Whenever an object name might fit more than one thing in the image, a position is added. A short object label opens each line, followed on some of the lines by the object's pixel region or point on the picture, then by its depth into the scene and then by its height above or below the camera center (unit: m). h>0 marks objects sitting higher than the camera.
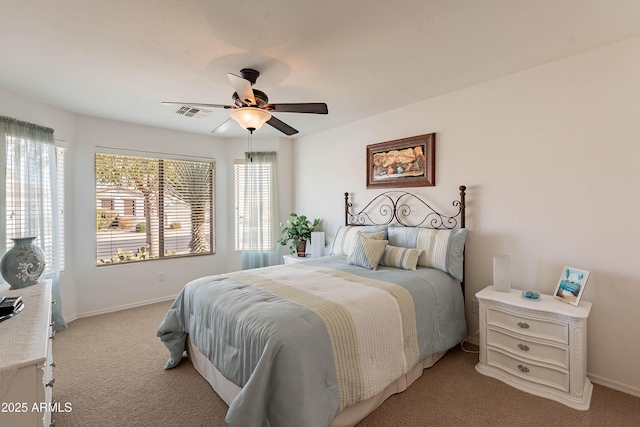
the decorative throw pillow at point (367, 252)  3.03 -0.44
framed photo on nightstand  2.21 -0.59
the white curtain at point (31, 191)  2.96 +0.23
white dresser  1.17 -0.67
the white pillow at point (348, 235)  3.46 -0.30
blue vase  2.37 -0.42
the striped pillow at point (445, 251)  2.84 -0.41
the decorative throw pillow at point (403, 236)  3.17 -0.29
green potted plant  4.63 -0.34
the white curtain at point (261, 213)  5.03 -0.04
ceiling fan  2.33 +0.83
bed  1.57 -0.77
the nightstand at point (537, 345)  2.07 -1.03
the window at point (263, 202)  5.04 +0.15
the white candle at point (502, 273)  2.53 -0.55
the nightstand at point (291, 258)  4.28 -0.72
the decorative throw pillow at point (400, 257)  2.91 -0.48
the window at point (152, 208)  4.15 +0.05
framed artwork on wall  3.33 +0.57
